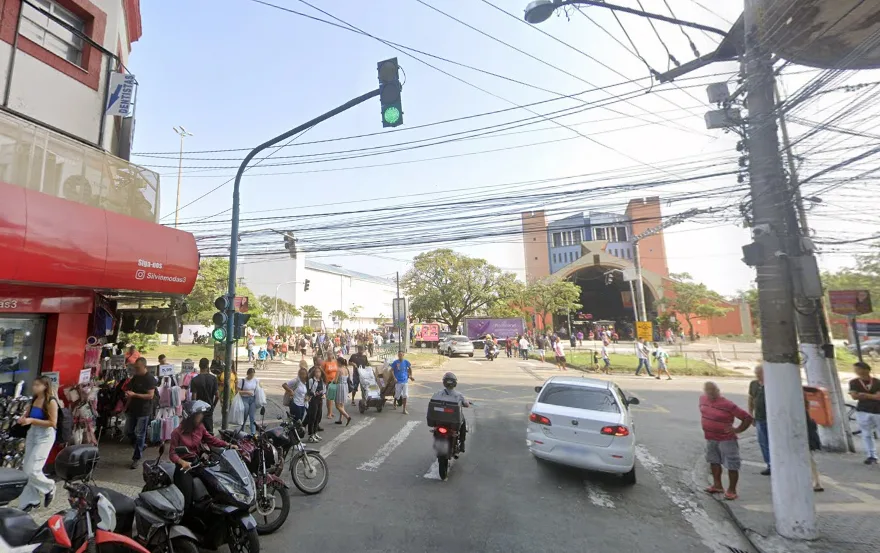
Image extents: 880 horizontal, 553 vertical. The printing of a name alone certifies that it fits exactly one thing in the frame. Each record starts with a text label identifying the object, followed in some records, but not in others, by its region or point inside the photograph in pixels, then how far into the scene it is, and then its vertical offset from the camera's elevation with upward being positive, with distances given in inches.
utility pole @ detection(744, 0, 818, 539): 191.3 +9.9
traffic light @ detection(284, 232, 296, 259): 507.4 +123.4
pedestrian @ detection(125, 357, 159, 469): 290.4 -40.6
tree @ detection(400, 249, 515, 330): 1681.8 +206.9
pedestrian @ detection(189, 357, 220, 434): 324.2 -35.3
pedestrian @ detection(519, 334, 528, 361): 1190.3 -43.4
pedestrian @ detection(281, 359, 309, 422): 343.0 -45.8
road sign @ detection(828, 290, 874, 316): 366.6 +18.5
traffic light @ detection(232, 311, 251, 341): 339.9 +15.9
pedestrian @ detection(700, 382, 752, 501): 229.6 -59.0
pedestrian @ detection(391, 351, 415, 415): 465.1 -46.3
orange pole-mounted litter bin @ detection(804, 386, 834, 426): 276.7 -55.8
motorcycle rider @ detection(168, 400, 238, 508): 193.6 -44.1
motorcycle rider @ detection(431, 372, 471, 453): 285.4 -42.2
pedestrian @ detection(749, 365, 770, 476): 270.7 -59.9
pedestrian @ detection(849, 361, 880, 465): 287.6 -58.2
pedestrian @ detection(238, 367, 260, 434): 343.6 -42.8
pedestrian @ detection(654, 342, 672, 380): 751.0 -57.5
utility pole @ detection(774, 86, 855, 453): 324.8 -39.0
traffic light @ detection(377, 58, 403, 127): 249.6 +152.3
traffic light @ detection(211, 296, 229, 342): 333.7 +18.9
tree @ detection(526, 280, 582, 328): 1683.1 +152.5
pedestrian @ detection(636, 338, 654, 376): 769.6 -48.8
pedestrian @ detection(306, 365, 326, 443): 358.1 -54.7
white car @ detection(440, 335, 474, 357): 1245.7 -33.5
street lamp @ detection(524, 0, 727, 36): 253.8 +203.2
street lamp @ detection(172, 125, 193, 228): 1179.1 +638.5
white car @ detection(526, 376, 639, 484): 239.8 -58.9
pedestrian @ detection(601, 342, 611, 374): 820.0 -64.1
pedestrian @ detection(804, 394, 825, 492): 281.2 -78.2
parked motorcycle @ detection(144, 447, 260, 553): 161.9 -64.6
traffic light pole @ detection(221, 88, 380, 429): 285.1 +114.2
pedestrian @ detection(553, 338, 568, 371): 888.9 -50.6
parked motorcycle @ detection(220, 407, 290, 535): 195.8 -65.4
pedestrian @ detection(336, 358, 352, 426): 419.5 -48.9
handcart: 469.7 -63.5
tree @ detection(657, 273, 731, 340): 1705.2 +113.0
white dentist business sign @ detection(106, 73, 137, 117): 349.1 +212.4
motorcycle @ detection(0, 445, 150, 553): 122.3 -55.2
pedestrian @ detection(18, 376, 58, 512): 211.5 -49.1
